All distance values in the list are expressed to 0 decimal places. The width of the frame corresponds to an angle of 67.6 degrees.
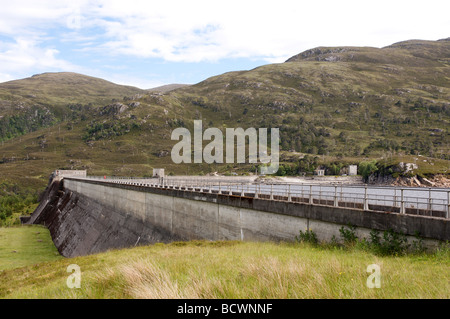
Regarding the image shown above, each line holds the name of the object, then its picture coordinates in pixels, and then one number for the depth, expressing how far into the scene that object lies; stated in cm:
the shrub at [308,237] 1968
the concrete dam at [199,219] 1650
